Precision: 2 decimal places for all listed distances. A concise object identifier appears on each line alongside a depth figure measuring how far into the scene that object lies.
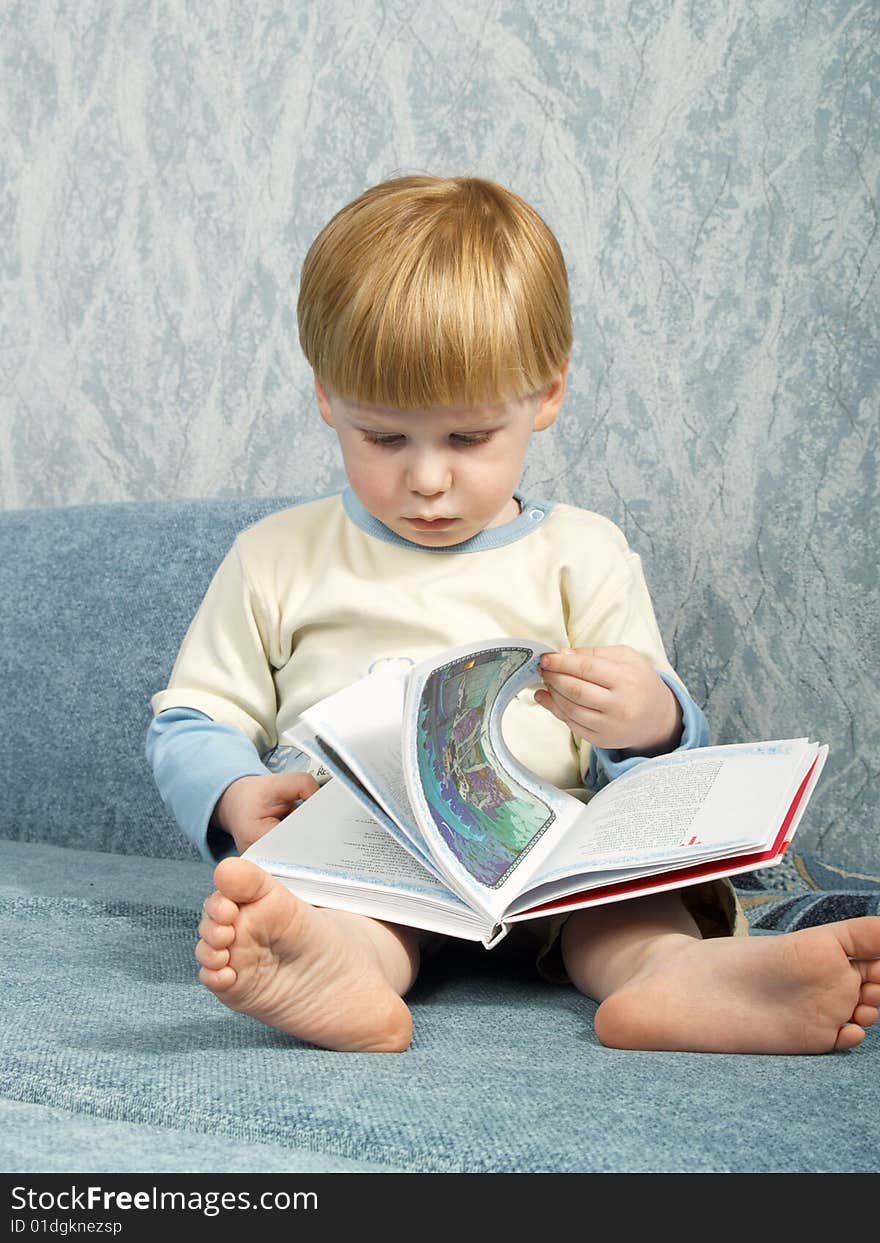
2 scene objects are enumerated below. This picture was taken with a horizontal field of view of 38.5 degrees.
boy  0.80
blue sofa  0.62
